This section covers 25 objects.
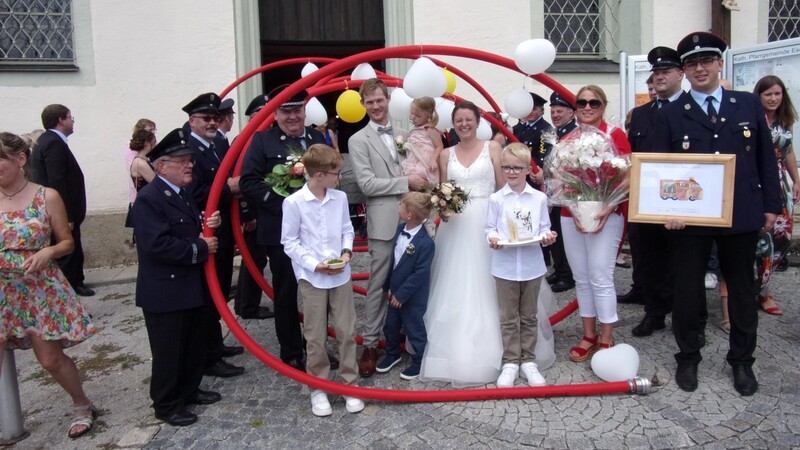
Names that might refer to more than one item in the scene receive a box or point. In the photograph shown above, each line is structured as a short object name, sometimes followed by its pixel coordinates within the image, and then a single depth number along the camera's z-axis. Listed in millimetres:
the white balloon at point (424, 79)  4422
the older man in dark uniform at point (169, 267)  3553
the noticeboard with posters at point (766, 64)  7043
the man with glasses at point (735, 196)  3707
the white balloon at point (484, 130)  6195
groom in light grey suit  4375
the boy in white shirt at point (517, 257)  4027
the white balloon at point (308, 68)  6082
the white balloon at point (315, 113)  5977
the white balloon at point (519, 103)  4938
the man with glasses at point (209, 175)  4449
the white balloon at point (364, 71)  5230
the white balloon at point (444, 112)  5613
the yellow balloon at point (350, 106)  5477
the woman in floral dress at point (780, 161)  4988
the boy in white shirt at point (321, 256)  3777
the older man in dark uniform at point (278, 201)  4281
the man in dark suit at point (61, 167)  6215
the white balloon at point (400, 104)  5285
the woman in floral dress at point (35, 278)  3402
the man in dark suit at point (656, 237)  4715
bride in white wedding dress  4191
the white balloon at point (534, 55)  4324
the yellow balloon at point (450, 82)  6248
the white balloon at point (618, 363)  3912
